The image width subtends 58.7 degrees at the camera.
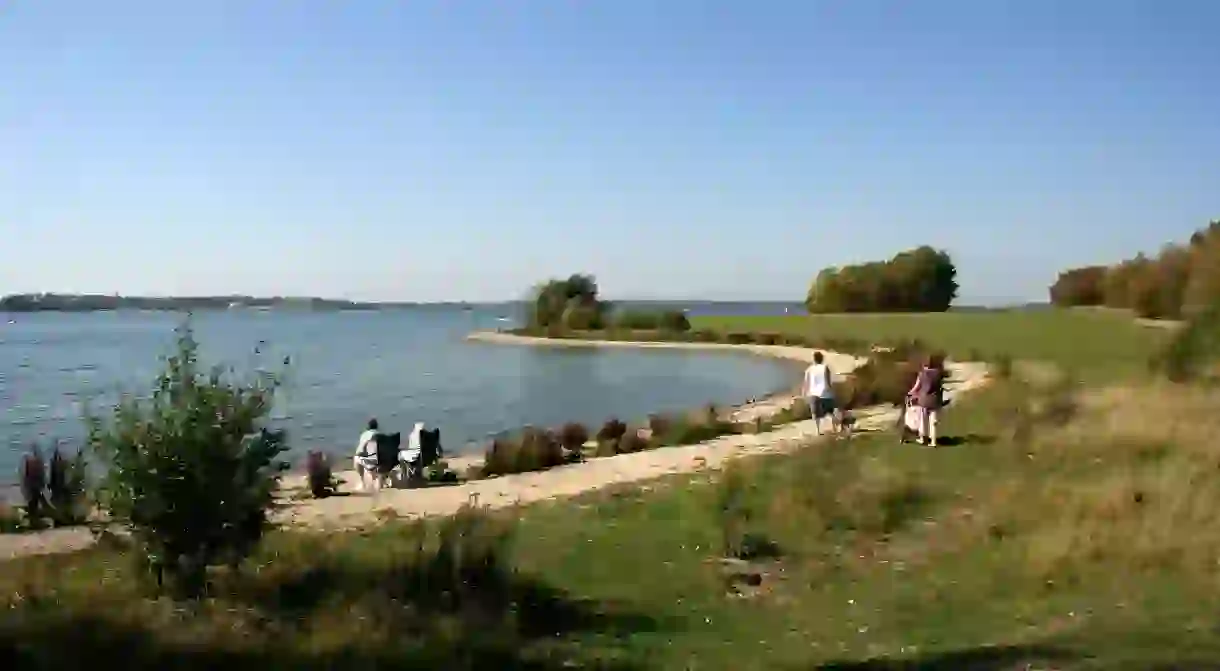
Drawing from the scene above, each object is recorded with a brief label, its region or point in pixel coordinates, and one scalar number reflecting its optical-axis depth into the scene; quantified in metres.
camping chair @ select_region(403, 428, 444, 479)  18.86
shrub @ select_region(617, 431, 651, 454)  24.58
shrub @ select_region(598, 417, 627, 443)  27.13
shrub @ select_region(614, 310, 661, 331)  107.69
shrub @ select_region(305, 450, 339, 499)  18.05
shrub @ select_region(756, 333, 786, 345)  87.46
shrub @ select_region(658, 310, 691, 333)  106.44
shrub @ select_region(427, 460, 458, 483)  19.45
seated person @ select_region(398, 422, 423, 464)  19.19
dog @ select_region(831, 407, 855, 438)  21.42
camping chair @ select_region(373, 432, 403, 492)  18.83
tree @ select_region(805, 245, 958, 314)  120.12
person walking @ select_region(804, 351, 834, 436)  21.58
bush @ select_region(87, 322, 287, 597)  7.85
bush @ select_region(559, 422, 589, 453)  25.30
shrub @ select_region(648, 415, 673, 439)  26.40
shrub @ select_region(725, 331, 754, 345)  93.12
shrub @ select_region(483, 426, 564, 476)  20.77
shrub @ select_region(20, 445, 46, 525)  15.42
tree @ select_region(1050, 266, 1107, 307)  100.45
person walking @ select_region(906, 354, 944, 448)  18.30
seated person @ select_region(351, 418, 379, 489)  18.95
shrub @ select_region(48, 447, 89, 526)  15.05
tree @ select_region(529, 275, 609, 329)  111.25
